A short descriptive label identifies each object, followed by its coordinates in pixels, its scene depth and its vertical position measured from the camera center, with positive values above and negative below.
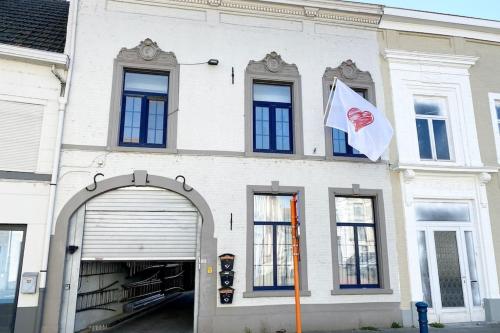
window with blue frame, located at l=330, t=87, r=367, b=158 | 10.43 +3.04
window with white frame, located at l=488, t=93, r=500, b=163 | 11.27 +4.23
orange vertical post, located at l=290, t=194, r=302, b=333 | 5.96 +0.32
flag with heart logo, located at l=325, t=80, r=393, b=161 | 9.56 +3.39
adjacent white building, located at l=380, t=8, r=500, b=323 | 10.04 +2.76
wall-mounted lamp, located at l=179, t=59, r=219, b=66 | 9.93 +4.93
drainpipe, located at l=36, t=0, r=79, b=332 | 8.08 +2.37
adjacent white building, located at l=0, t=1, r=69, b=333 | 8.02 +2.12
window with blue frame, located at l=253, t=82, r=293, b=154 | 10.08 +3.69
